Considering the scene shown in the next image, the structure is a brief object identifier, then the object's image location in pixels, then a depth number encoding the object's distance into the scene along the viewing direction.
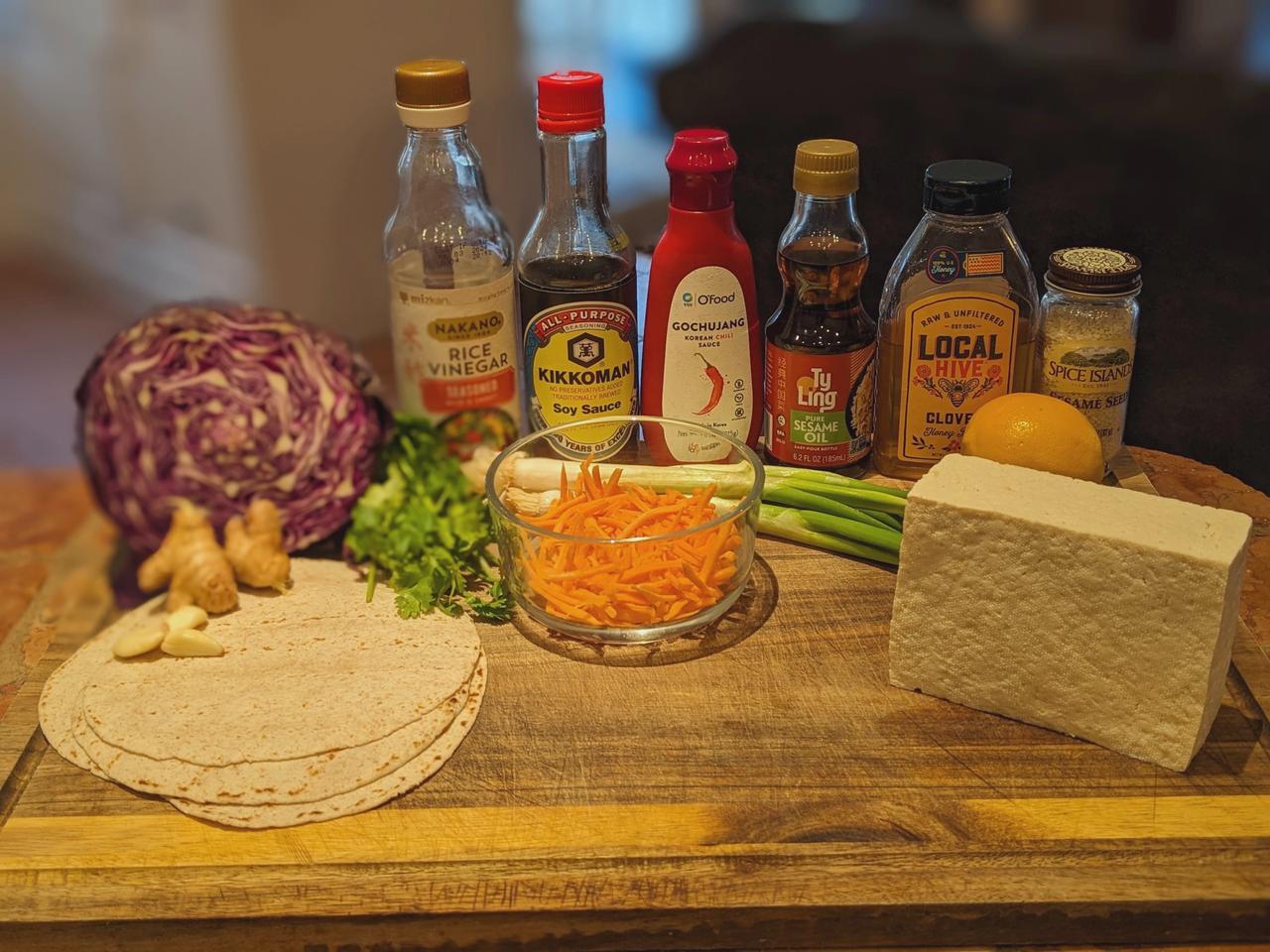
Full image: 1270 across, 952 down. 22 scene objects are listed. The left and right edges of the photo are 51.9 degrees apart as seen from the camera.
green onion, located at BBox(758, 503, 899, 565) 1.55
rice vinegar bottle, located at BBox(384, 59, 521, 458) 1.64
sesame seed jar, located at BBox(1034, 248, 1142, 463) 1.52
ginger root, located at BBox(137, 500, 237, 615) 1.48
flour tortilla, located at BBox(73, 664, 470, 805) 1.21
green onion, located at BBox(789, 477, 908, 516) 1.54
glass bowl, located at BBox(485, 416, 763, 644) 1.40
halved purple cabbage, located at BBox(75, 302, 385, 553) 1.61
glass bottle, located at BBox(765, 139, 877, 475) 1.52
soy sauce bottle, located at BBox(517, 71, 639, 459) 1.61
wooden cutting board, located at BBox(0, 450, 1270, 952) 1.13
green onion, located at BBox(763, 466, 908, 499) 1.57
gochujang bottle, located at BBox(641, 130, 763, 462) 1.54
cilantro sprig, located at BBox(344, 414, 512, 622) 1.50
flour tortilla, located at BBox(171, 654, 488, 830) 1.19
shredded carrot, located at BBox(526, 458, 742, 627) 1.40
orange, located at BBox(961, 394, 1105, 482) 1.44
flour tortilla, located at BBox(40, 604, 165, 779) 1.30
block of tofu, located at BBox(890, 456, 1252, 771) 1.17
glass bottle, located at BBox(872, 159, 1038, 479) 1.51
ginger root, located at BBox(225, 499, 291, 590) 1.52
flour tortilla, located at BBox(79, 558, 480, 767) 1.27
